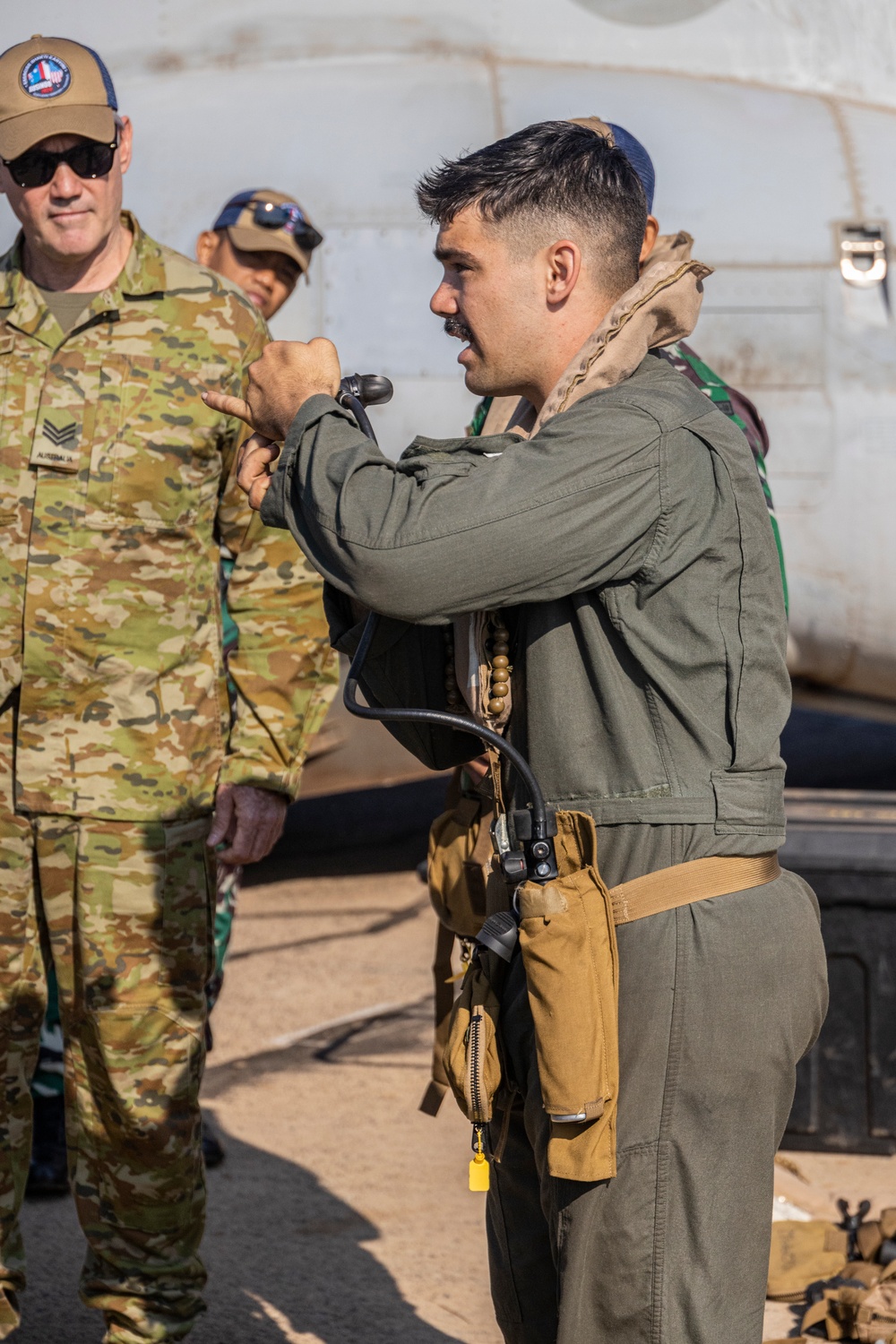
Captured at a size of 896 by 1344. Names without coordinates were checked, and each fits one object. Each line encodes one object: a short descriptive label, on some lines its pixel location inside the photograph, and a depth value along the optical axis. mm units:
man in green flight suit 3322
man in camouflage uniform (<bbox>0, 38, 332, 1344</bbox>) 4077
